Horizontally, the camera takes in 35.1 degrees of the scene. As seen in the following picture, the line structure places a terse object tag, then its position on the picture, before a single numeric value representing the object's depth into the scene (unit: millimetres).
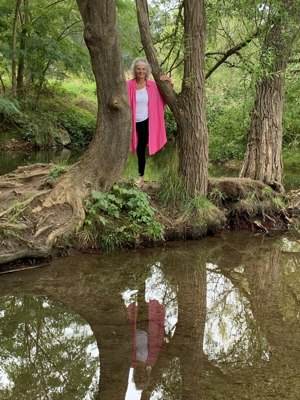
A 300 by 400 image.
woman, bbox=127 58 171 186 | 7113
